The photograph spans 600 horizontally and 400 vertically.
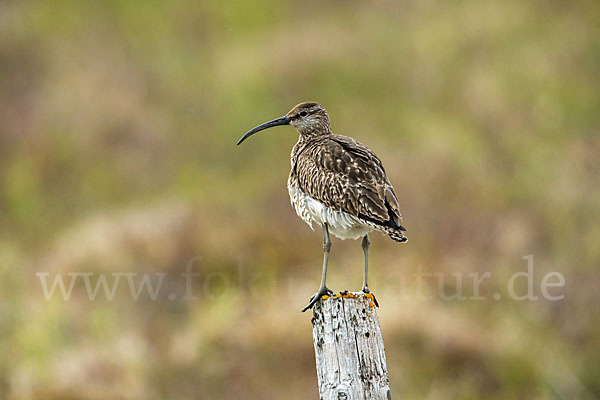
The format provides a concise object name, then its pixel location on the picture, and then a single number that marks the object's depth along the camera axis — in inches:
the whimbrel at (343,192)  453.7
